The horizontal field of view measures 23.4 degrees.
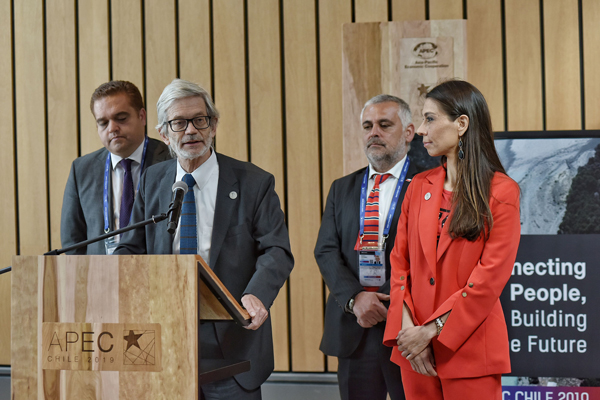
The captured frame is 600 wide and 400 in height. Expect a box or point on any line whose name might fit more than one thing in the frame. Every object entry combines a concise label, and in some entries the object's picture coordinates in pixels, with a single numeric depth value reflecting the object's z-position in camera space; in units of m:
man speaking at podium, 4.49
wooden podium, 4.02
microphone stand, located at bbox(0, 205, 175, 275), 4.18
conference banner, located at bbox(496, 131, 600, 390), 5.03
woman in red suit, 4.41
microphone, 4.15
